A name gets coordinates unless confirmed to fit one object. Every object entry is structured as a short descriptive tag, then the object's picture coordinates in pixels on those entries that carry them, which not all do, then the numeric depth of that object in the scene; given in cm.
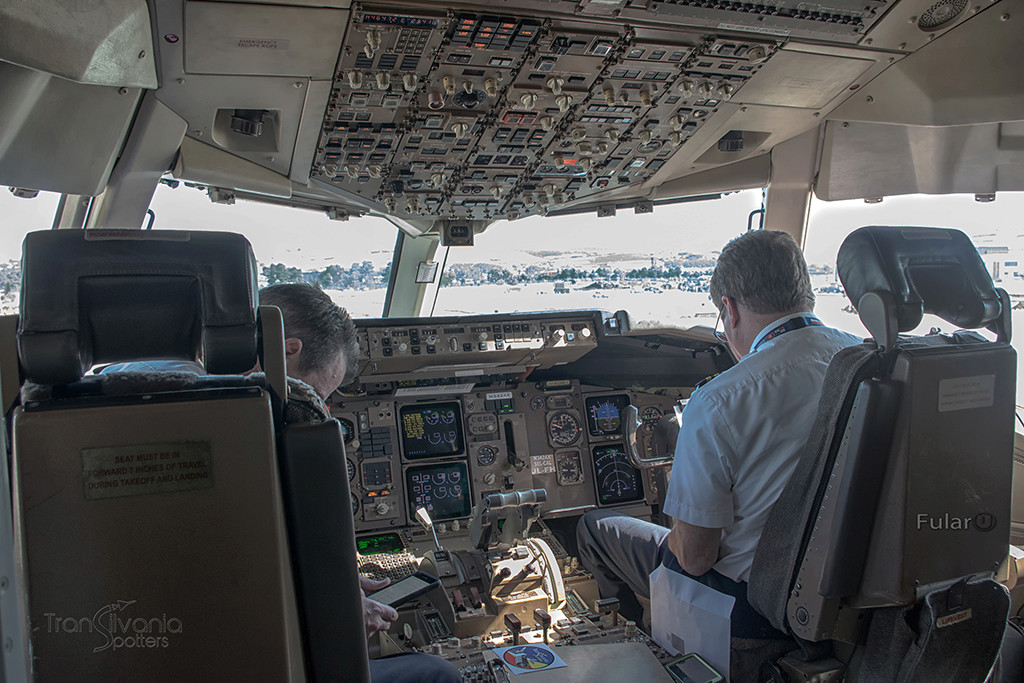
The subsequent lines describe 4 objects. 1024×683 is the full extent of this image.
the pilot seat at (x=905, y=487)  148
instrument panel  351
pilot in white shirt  173
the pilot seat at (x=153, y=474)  94
